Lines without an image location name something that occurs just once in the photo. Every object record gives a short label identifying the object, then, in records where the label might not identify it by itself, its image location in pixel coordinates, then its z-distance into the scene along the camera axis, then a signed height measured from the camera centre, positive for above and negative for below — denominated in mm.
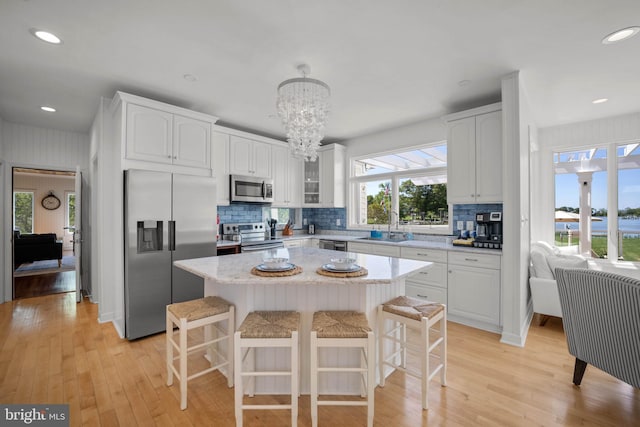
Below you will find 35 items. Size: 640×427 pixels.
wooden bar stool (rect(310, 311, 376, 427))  1661 -747
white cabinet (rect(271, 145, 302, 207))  4883 +650
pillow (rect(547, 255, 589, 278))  3271 -561
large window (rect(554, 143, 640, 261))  3846 +174
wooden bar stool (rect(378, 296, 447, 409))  1870 -812
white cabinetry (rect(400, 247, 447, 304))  3473 -806
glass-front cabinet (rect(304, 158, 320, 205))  5340 +581
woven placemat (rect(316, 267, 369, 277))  1864 -387
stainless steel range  4039 -319
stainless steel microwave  4191 +392
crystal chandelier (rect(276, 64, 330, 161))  2361 +861
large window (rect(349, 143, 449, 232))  4297 +403
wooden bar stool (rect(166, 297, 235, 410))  1873 -769
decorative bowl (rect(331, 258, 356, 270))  1949 -347
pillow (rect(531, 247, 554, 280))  3178 -588
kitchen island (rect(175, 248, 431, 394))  2047 -635
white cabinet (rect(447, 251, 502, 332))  3098 -854
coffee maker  3238 -203
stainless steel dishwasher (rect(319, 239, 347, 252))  4555 -496
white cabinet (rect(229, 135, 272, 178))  4262 +893
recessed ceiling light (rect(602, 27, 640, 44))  2119 +1338
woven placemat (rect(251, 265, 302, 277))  1861 -382
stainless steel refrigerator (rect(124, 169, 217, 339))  2918 -257
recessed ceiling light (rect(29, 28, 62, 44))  2129 +1359
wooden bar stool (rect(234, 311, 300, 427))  1648 -747
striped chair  1754 -718
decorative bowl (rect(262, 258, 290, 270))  1959 -340
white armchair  3107 -729
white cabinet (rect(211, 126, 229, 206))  4043 +733
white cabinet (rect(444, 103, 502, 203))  3287 +695
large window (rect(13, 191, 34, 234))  8922 +164
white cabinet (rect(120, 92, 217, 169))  2992 +926
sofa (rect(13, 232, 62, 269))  6754 -755
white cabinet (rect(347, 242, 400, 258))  3912 -494
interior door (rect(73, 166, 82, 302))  4121 -234
